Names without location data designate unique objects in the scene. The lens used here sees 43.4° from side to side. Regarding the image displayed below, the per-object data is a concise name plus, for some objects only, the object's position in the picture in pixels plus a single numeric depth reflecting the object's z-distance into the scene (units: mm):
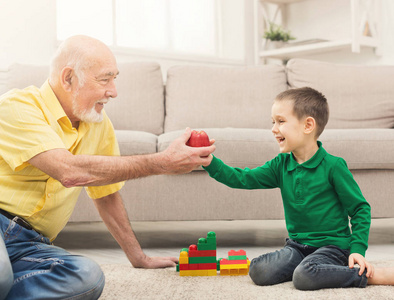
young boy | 1471
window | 4098
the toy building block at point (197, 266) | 1663
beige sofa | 2262
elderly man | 1190
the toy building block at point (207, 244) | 1663
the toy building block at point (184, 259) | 1657
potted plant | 4664
